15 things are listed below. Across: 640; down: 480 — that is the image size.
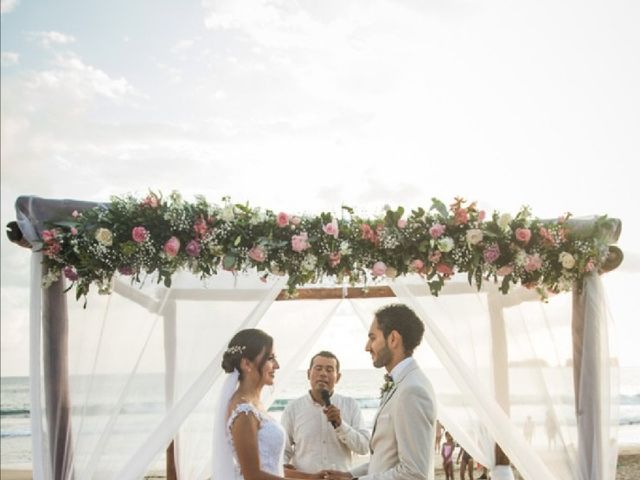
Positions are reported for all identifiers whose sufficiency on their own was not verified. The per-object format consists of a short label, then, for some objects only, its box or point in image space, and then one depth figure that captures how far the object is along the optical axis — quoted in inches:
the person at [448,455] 415.4
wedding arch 186.4
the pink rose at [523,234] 188.1
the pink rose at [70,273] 185.5
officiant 242.4
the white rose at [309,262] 188.5
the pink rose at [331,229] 187.3
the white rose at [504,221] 189.2
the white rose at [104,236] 180.2
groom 142.0
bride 163.9
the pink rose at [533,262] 189.5
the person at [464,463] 316.3
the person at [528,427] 198.1
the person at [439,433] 488.3
